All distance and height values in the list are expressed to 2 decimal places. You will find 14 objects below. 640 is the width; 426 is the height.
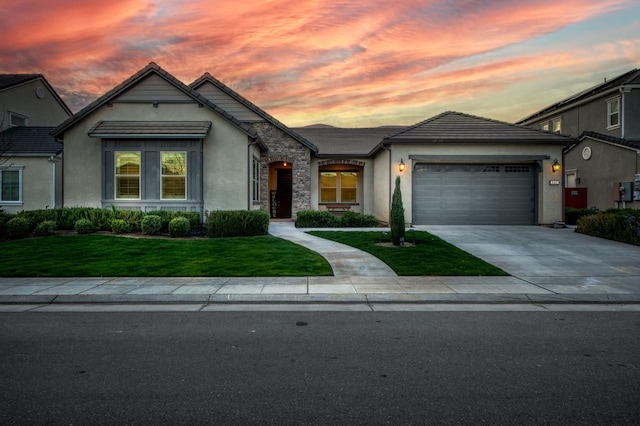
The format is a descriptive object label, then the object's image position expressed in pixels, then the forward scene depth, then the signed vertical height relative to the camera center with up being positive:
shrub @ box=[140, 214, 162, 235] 14.23 -0.66
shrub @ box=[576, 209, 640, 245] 13.38 -0.74
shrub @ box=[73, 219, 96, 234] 14.16 -0.73
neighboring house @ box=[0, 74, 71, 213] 20.86 +1.96
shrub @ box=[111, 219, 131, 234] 14.40 -0.74
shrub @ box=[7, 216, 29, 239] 13.70 -0.77
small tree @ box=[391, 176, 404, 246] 12.46 -0.49
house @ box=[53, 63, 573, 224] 16.08 +2.14
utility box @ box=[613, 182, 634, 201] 19.73 +0.75
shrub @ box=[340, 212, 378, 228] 18.69 -0.74
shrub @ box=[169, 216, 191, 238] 14.09 -0.76
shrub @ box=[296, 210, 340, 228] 18.88 -0.69
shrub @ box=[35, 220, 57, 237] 13.88 -0.82
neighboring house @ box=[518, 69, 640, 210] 20.28 +3.31
